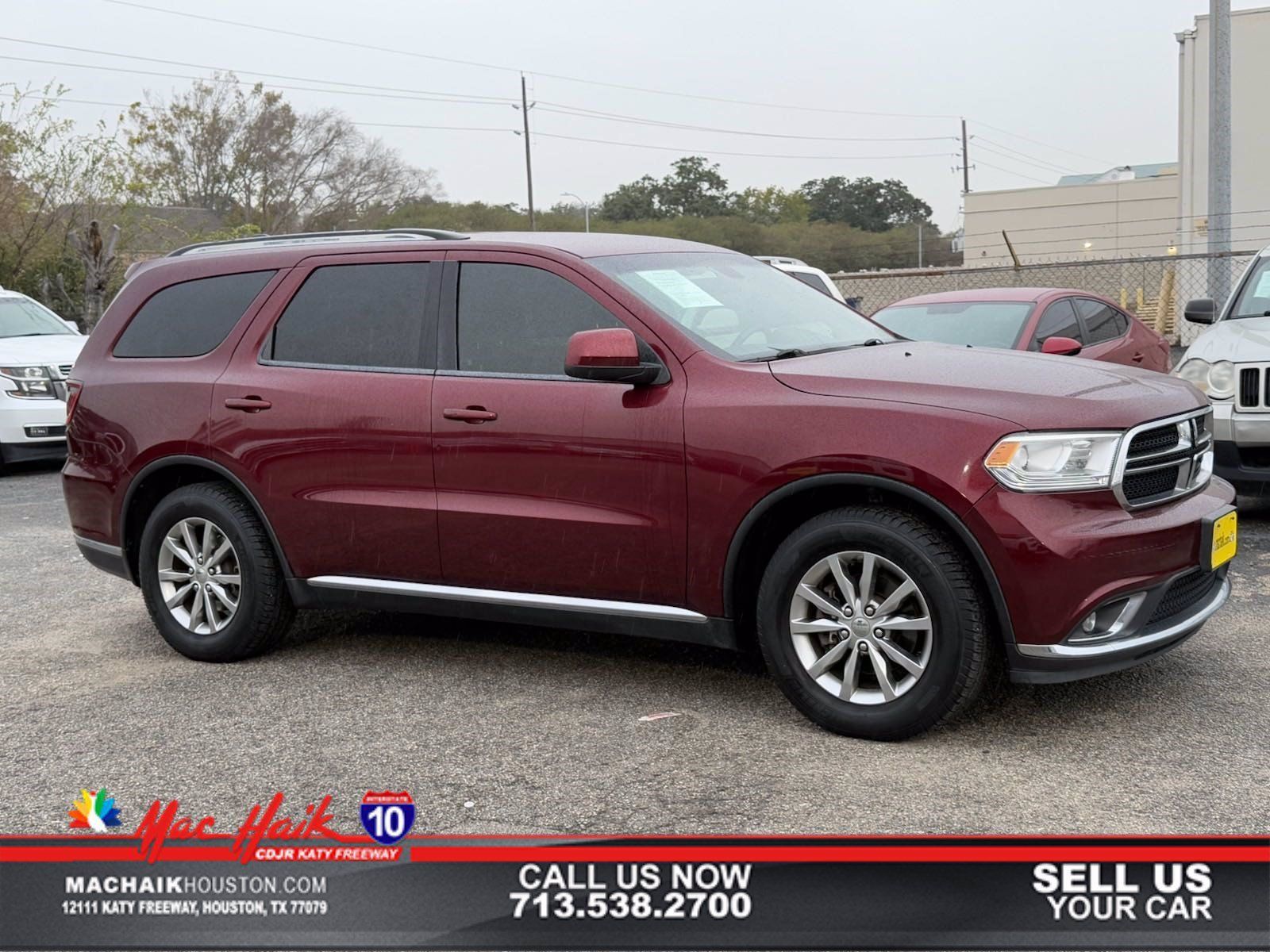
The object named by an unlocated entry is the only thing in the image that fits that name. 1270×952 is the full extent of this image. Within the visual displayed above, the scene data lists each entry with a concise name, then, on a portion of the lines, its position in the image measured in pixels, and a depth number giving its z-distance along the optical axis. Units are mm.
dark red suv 4234
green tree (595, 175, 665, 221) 88000
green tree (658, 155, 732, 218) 88812
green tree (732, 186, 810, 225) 92562
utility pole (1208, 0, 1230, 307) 14469
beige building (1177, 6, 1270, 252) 31841
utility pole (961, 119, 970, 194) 87125
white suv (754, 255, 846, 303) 11470
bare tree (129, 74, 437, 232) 48094
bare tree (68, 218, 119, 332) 25031
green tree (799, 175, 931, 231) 105750
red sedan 9500
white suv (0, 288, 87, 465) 12641
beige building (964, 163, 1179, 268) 61594
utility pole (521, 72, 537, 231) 60312
